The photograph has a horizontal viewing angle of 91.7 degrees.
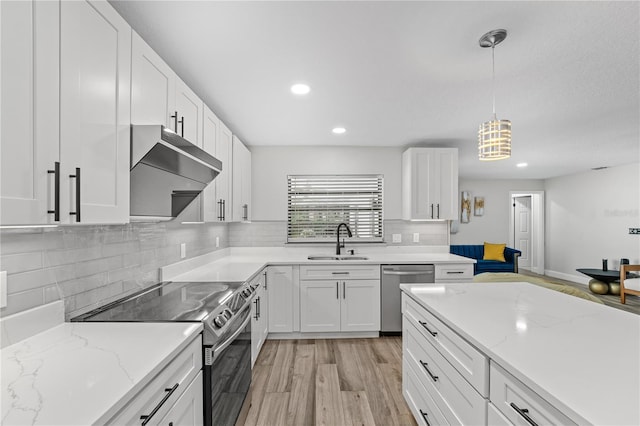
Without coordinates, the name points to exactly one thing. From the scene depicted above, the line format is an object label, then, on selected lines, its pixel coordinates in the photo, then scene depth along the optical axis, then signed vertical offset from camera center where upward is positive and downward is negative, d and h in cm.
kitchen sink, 394 -52
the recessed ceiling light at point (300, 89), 240 +102
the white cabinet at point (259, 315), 278 -98
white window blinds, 439 +16
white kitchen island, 84 -47
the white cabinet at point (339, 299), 360 -95
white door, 833 -33
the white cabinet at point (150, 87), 147 +68
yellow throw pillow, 645 -72
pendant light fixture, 202 +51
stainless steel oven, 148 -55
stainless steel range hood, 145 +26
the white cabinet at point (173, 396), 94 -64
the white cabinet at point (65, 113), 86 +35
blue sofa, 612 -85
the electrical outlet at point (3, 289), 115 -27
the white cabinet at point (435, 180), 402 +48
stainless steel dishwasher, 363 -80
